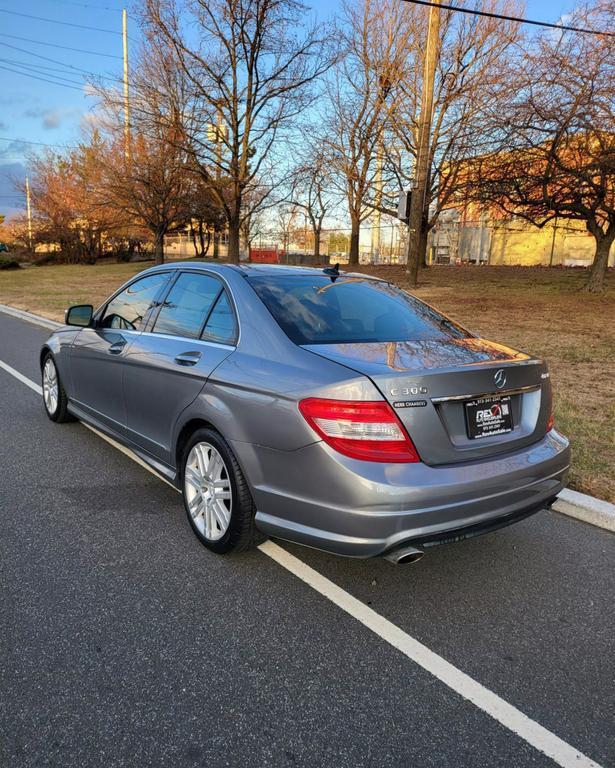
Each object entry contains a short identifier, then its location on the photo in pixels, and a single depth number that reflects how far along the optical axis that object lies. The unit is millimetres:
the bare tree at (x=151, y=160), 19828
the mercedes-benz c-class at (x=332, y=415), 2580
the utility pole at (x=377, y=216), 25081
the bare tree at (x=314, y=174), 23712
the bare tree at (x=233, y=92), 18719
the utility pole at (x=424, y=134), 14695
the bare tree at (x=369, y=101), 23234
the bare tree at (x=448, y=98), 21484
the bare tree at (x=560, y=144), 13125
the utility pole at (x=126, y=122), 20219
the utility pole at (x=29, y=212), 46334
